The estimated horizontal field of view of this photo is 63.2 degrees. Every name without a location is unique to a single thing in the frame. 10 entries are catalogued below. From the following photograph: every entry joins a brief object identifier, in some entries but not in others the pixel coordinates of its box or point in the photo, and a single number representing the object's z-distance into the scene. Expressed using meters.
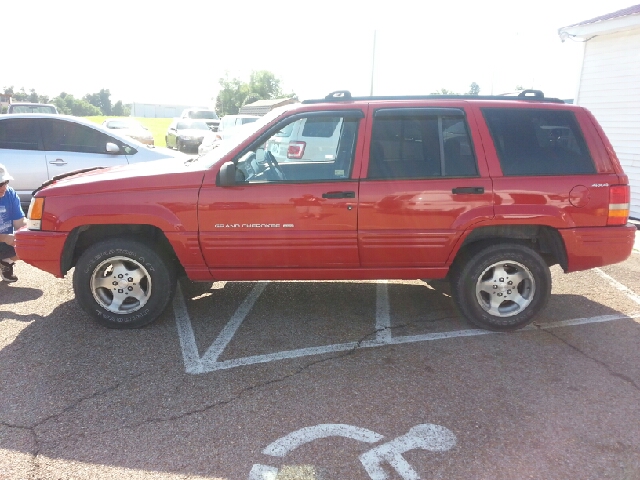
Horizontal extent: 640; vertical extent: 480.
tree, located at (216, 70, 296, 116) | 95.31
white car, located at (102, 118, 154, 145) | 20.83
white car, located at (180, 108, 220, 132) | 29.47
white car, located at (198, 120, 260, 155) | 16.61
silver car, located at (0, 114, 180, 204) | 7.86
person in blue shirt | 5.42
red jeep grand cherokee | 4.06
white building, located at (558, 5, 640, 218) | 9.98
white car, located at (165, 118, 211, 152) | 21.84
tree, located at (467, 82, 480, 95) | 87.68
